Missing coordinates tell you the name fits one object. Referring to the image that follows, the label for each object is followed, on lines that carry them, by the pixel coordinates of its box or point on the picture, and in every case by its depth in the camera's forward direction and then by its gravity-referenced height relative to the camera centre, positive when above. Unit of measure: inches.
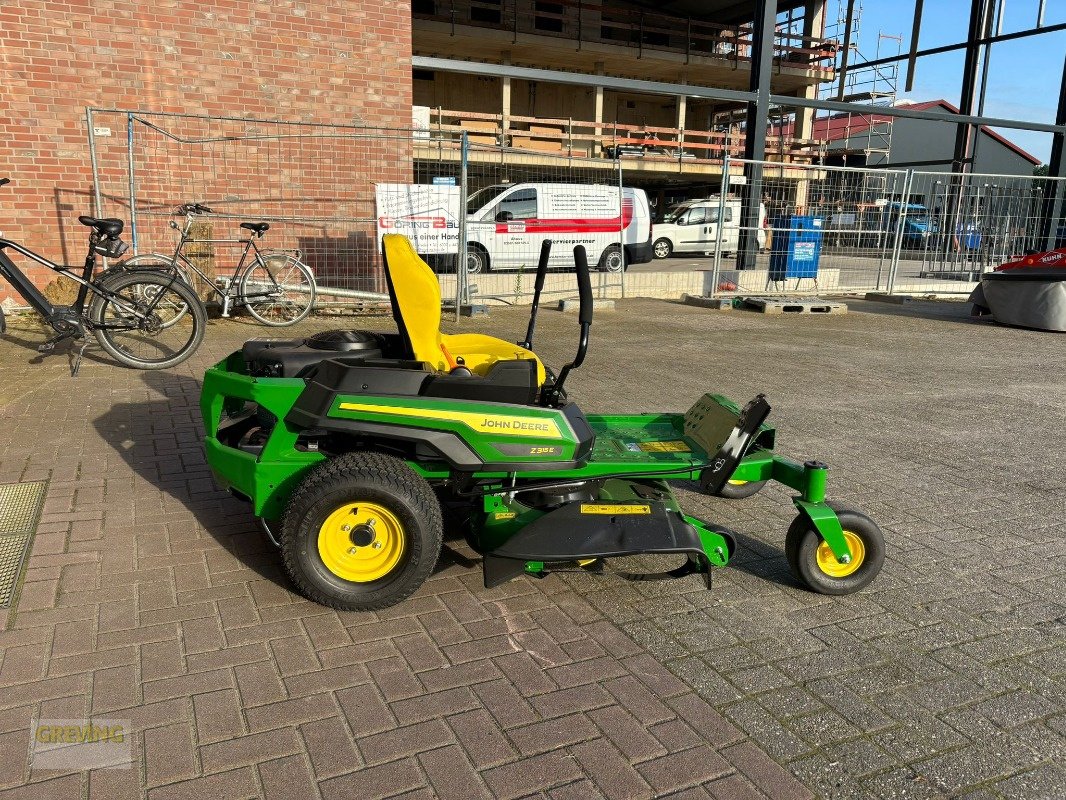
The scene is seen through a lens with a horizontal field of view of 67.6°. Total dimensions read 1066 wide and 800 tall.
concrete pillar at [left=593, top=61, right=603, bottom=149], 1108.6 +172.4
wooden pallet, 486.3 -37.4
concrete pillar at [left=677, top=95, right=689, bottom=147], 1169.9 +186.5
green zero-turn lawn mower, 115.0 -36.6
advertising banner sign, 402.3 +9.3
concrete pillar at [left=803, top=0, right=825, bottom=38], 1286.9 +362.0
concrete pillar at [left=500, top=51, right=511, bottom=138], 999.1 +170.9
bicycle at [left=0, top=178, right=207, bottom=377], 249.6 -26.0
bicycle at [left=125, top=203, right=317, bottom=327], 356.2 -25.9
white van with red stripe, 535.8 +8.9
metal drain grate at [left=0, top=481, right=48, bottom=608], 124.6 -54.1
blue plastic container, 546.0 -2.5
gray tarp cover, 419.5 -26.8
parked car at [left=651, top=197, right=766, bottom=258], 1020.5 +13.1
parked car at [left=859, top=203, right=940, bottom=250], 557.3 +16.4
